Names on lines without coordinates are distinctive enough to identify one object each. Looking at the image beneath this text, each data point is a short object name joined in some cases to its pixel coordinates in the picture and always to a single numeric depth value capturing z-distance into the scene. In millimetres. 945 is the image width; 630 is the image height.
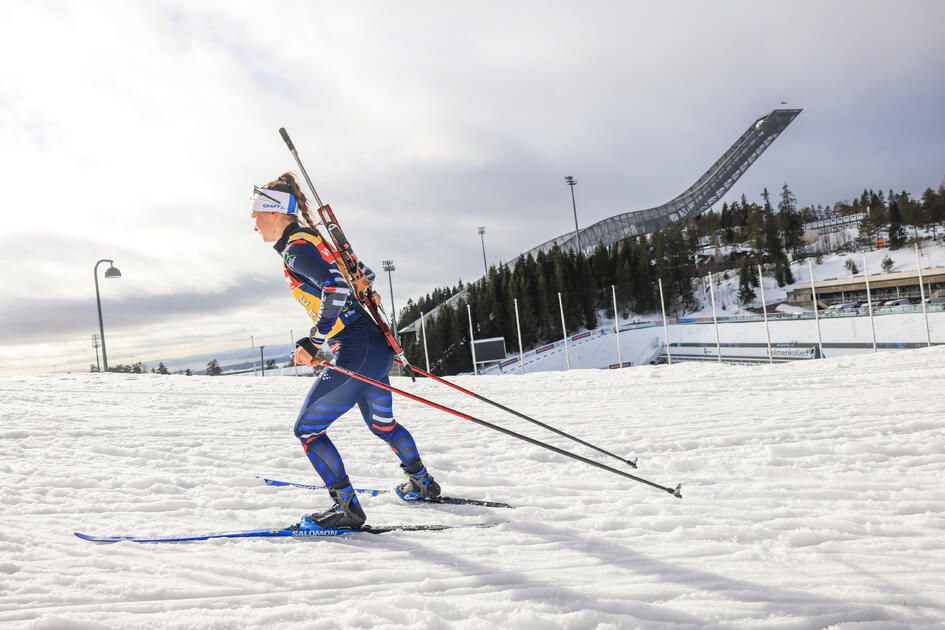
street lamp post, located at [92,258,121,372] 16422
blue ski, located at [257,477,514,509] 3426
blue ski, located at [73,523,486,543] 2912
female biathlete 3047
